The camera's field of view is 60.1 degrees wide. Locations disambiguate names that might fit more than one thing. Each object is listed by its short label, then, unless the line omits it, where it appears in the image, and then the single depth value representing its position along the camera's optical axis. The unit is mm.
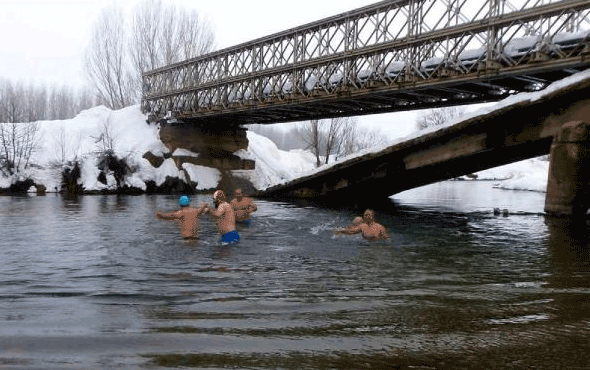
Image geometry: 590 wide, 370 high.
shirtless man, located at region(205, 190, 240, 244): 11430
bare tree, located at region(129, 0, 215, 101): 49875
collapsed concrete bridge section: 15859
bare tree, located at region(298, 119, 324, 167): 48156
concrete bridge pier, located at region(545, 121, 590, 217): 15719
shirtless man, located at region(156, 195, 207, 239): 12047
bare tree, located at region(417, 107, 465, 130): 70531
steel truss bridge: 17094
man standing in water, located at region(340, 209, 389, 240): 12445
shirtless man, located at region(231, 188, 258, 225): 15680
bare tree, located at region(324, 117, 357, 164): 50875
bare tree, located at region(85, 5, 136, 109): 51719
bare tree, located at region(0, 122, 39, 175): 35312
